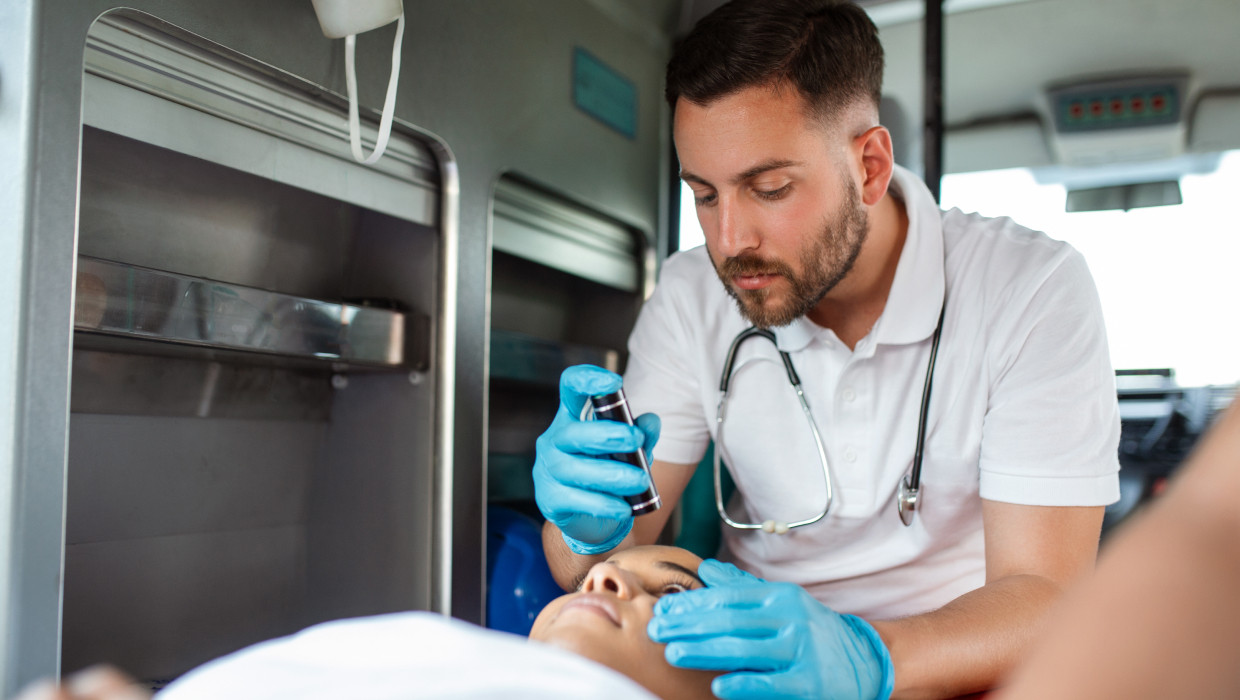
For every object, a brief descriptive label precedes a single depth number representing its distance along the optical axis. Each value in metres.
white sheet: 0.62
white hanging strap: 1.28
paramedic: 1.29
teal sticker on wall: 1.97
